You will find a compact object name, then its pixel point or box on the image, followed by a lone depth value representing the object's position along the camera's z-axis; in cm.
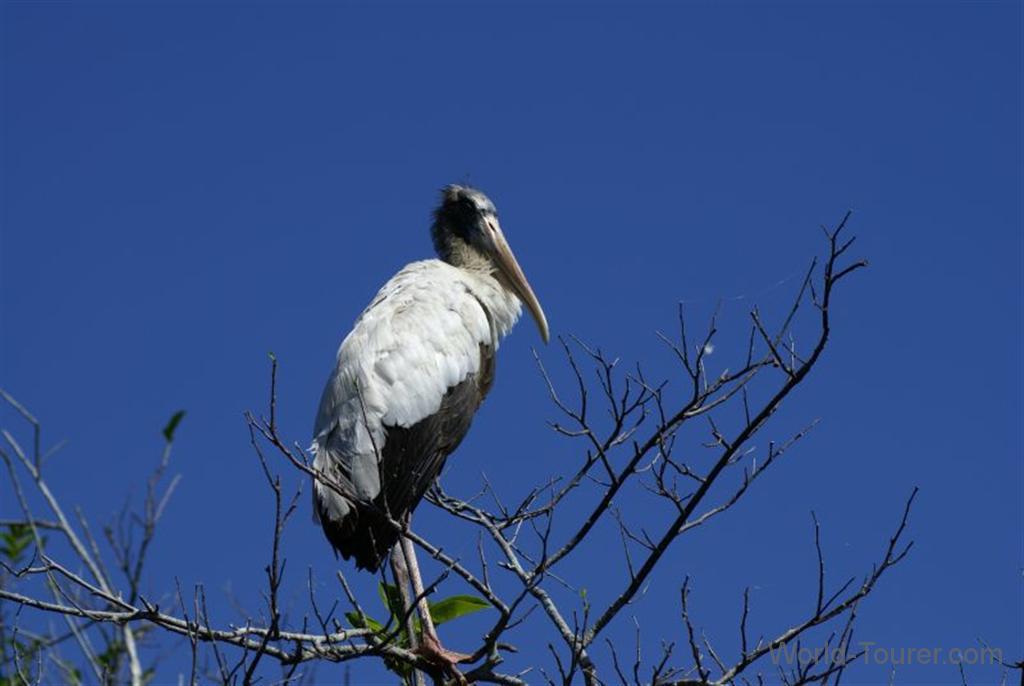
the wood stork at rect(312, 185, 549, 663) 1233
